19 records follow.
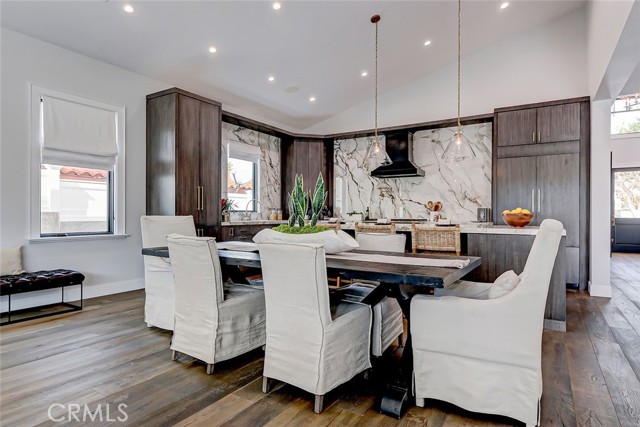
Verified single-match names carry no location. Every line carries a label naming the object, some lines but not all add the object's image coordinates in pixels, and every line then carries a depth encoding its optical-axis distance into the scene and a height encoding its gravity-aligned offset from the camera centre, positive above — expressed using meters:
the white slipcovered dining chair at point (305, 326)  1.81 -0.63
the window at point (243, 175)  5.93 +0.61
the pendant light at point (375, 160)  6.34 +0.93
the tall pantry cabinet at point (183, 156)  4.41 +0.70
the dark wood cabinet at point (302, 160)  6.81 +0.97
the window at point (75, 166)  3.78 +0.52
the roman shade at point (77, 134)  3.82 +0.87
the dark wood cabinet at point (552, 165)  4.74 +0.63
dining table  1.77 -0.33
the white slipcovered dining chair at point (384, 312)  2.41 -0.72
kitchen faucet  6.13 -0.01
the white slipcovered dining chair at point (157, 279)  3.03 -0.60
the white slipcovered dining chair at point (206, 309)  2.25 -0.67
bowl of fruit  3.51 -0.07
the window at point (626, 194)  9.40 +0.45
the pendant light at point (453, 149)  3.48 +0.62
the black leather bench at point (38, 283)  3.18 -0.68
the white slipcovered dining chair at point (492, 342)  1.68 -0.65
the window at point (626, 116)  8.99 +2.47
